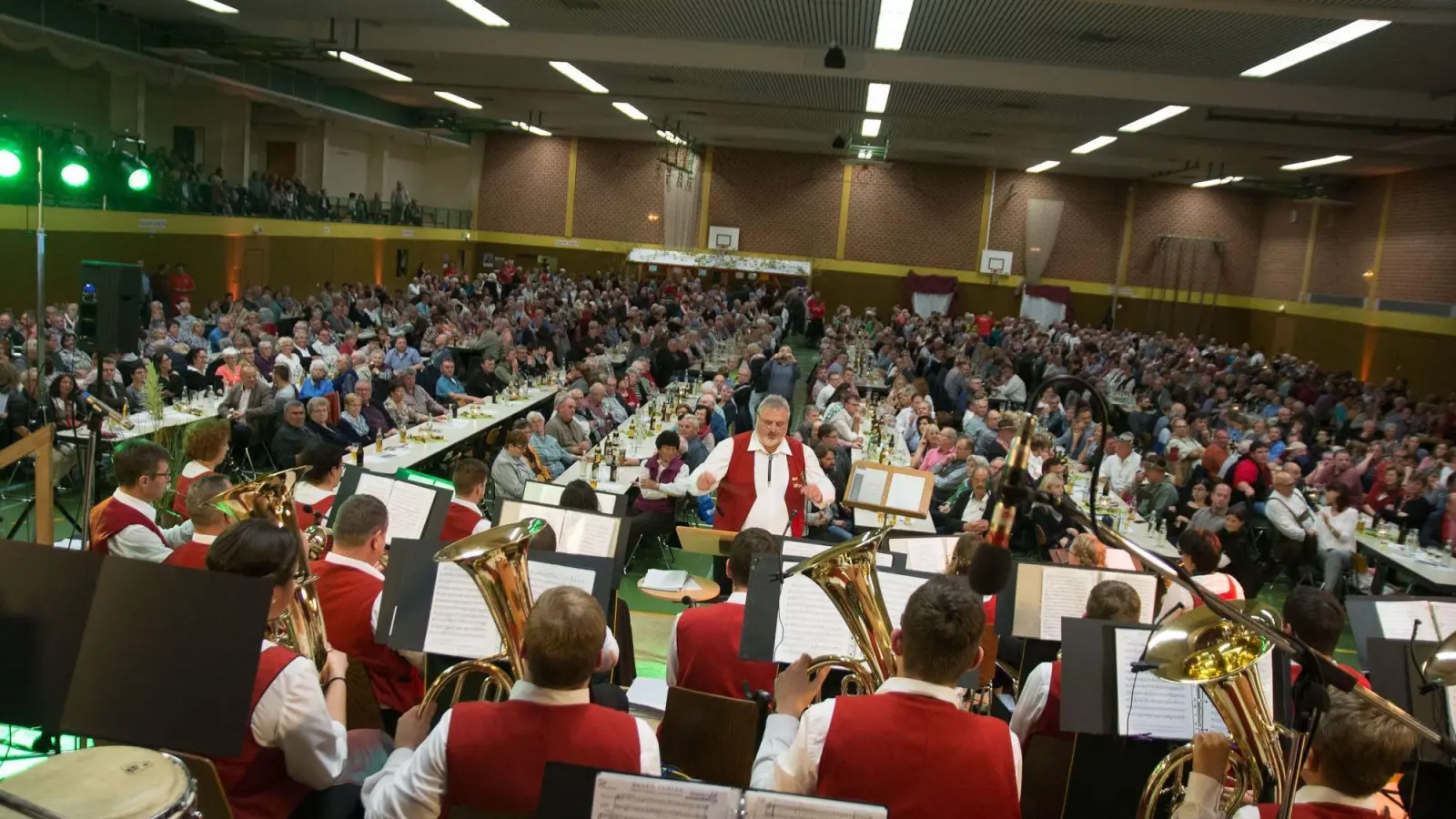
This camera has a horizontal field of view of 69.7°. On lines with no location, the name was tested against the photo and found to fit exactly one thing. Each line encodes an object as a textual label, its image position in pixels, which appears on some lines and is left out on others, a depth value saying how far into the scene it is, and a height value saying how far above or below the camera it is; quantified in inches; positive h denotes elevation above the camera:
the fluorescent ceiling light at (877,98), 747.0 +152.5
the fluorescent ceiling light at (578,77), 770.8 +153.9
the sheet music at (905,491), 295.7 -53.1
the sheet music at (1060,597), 211.2 -56.0
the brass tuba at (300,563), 153.6 -48.3
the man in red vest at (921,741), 116.3 -48.9
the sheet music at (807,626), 174.7 -55.5
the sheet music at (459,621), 163.8 -55.9
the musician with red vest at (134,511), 219.9 -58.1
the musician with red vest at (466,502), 257.0 -58.4
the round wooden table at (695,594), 250.2 -74.0
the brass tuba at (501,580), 141.3 -42.9
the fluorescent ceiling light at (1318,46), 485.4 +146.1
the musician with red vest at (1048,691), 167.6 -60.1
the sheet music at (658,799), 97.9 -48.1
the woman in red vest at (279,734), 123.3 -57.1
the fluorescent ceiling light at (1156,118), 717.8 +149.1
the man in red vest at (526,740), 114.0 -51.0
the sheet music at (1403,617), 214.1 -55.1
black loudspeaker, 244.8 -16.7
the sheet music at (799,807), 98.3 -47.7
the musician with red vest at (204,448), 264.2 -51.5
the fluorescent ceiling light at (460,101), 1009.7 +163.7
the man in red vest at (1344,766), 114.5 -47.0
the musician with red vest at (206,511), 206.2 -53.0
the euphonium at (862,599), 151.7 -43.8
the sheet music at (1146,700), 152.6 -54.7
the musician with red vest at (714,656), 182.4 -64.2
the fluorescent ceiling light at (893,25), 523.5 +149.2
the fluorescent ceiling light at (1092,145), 928.7 +160.4
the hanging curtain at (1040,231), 1296.8 +103.8
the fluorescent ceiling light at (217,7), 642.8 +147.6
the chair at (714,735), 156.9 -67.1
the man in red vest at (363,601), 175.5 -57.7
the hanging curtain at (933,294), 1321.4 +14.4
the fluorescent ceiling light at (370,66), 797.5 +150.9
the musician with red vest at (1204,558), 234.2 -54.9
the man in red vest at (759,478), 293.1 -52.0
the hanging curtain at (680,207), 1257.4 +94.1
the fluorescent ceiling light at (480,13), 610.2 +151.5
